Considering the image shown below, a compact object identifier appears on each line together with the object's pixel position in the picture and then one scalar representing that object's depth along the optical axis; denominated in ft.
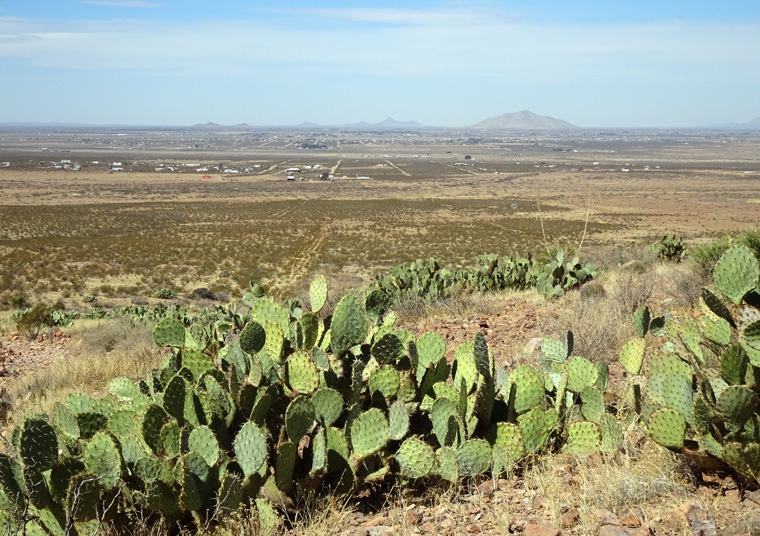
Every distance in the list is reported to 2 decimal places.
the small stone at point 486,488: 10.67
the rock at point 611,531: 8.30
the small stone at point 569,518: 9.02
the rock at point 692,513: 8.43
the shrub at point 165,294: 75.10
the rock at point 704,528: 7.96
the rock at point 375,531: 9.38
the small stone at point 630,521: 8.59
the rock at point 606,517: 8.65
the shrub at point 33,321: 38.75
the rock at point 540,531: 8.54
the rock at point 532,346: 18.31
